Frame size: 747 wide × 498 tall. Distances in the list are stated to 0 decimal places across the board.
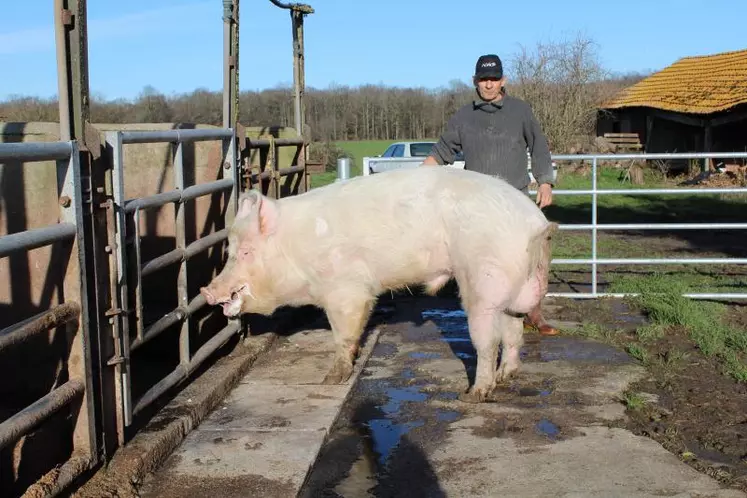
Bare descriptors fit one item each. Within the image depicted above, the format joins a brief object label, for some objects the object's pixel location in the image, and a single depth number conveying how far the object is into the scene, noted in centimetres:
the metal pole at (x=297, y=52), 864
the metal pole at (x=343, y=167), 894
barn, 2527
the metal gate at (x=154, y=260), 405
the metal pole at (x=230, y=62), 605
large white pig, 500
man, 638
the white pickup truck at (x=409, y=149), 2456
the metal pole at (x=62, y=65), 359
